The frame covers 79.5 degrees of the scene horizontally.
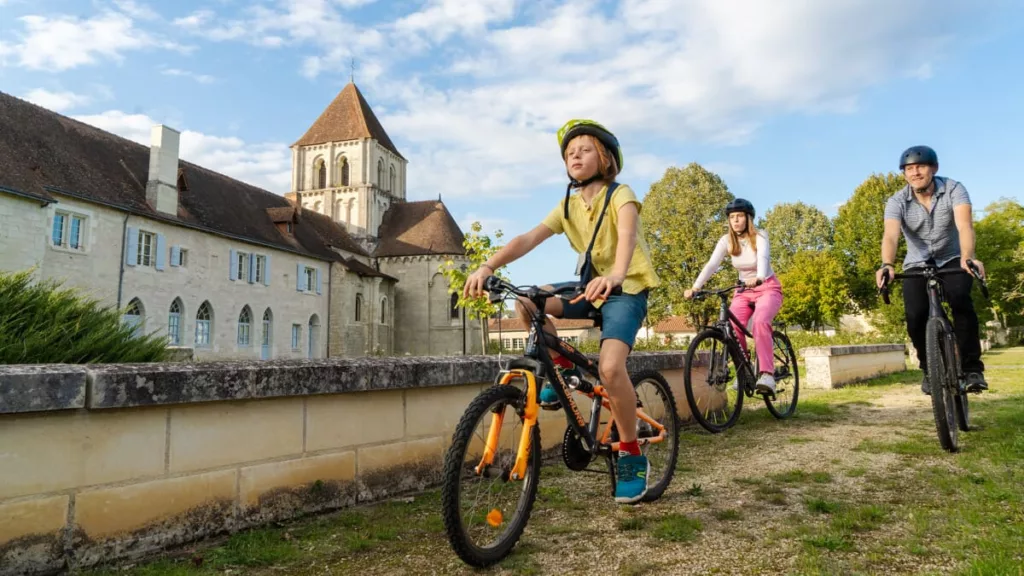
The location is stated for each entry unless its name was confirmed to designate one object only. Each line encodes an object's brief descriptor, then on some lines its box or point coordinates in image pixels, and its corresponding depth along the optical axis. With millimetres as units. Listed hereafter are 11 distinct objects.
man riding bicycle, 5000
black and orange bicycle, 2514
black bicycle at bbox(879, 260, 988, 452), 4605
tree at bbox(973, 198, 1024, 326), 46500
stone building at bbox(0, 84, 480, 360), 28359
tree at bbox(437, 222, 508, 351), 38641
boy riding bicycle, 3109
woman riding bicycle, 5965
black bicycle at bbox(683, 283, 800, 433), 5777
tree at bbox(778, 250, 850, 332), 48219
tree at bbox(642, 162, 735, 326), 42719
